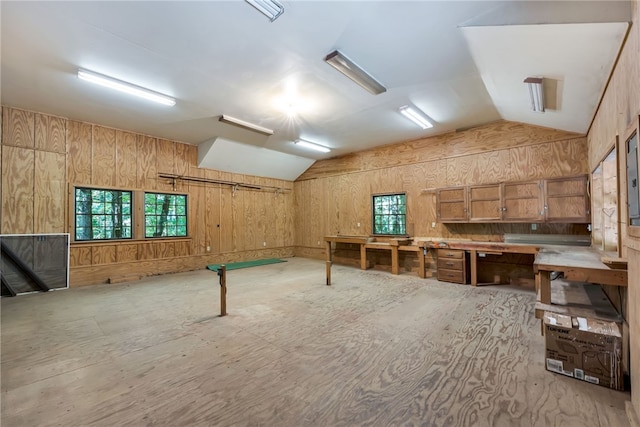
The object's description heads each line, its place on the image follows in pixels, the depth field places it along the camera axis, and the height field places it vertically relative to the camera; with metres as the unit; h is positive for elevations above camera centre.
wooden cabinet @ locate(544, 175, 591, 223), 4.28 +0.22
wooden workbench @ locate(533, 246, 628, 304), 2.25 -0.52
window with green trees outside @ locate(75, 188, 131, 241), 5.43 +0.08
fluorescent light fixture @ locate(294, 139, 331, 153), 6.87 +1.91
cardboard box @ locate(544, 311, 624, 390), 1.96 -1.07
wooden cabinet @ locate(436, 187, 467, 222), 5.48 +0.21
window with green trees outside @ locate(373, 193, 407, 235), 6.84 +0.02
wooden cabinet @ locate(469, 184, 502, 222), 5.11 +0.21
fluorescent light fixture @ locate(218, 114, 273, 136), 5.10 +1.89
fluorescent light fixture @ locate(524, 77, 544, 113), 3.21 +1.61
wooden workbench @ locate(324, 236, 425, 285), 5.84 -0.79
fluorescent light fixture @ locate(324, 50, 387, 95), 3.18 +1.89
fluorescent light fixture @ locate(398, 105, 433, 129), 4.76 +1.89
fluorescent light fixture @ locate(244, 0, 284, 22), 2.35 +1.93
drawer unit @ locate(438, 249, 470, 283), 5.23 -1.04
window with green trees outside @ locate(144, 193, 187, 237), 6.33 +0.06
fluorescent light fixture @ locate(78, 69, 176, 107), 3.53 +1.91
